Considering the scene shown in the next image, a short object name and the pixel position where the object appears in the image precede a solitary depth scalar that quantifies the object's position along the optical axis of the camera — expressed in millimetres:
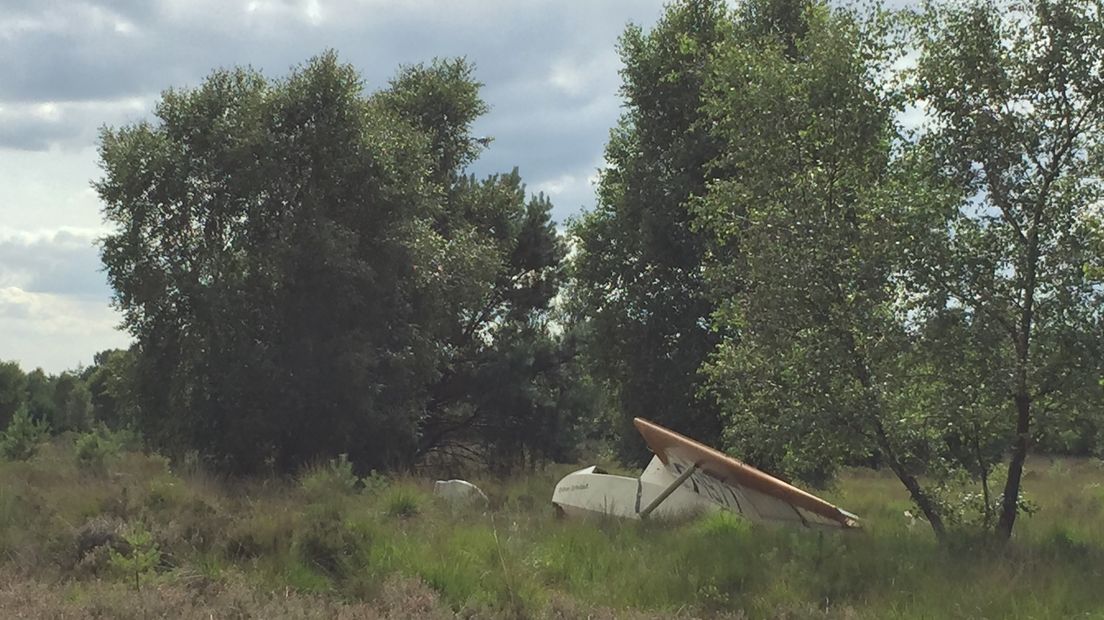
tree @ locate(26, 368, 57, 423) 68188
